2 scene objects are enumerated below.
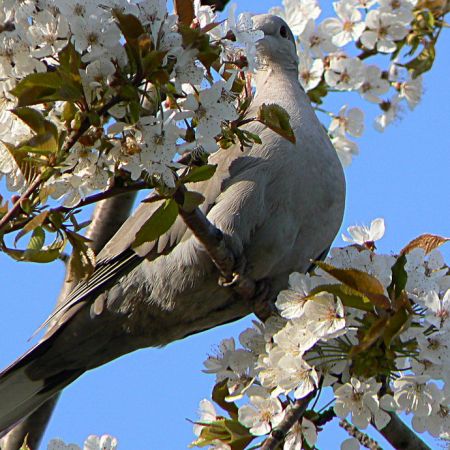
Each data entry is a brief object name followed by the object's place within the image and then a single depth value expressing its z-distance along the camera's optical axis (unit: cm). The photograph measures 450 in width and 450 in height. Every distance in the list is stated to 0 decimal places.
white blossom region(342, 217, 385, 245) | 686
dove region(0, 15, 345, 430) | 835
